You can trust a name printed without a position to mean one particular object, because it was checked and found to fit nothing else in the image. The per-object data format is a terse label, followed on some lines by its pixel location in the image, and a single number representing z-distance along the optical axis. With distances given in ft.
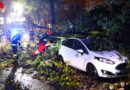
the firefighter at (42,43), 32.19
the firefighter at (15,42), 35.36
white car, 18.87
